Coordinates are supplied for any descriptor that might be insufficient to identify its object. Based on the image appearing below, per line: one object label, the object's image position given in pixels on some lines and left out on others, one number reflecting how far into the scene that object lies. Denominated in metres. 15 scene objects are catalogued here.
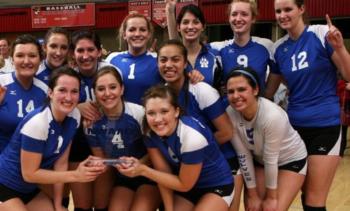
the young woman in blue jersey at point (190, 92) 2.79
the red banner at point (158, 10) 10.93
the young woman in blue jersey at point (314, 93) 2.94
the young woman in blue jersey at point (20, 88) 2.87
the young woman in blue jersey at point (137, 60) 3.05
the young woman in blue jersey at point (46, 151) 2.64
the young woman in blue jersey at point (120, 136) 2.76
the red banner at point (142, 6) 11.04
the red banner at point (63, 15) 11.69
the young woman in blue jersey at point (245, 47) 3.12
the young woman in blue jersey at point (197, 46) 3.05
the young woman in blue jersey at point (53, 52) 3.15
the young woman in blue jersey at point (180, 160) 2.61
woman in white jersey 2.80
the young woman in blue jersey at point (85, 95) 3.02
